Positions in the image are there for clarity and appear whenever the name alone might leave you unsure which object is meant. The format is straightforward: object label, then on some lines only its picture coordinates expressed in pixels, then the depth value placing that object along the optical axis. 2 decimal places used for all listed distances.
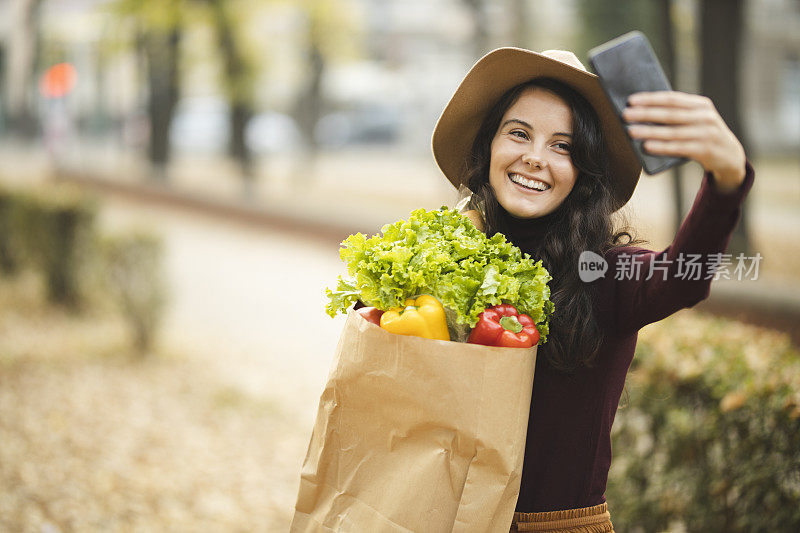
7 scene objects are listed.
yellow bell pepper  1.87
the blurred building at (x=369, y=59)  18.52
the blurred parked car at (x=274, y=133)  37.38
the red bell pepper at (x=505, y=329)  1.86
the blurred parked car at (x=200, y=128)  39.84
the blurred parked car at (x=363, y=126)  39.50
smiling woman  1.84
